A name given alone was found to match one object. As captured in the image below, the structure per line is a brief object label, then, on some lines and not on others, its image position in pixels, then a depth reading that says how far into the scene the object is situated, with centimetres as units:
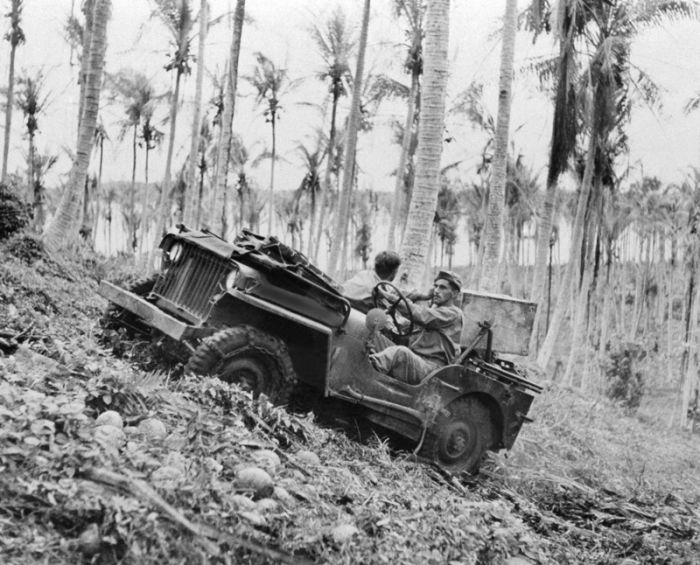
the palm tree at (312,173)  3278
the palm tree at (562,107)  1847
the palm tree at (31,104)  2977
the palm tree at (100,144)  3503
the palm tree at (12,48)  2836
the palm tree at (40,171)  3178
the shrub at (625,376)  2966
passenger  648
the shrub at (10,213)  1047
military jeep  547
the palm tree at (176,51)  2447
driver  628
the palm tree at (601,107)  2039
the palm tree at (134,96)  2933
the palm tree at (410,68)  2494
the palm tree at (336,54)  2558
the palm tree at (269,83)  2828
